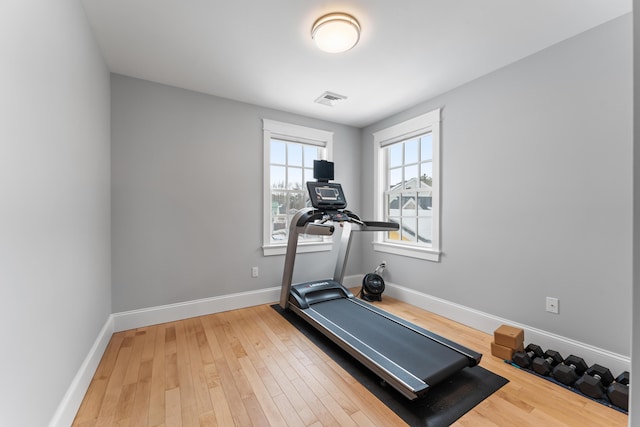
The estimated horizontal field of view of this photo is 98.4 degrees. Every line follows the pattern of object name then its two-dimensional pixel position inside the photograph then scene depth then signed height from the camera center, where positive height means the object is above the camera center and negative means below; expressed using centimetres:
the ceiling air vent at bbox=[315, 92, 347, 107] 323 +135
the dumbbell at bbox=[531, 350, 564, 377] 202 -113
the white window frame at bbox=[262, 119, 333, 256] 359 +79
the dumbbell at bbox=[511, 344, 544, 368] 213 -113
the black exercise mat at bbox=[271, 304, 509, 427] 164 -122
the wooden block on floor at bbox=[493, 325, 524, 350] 225 -104
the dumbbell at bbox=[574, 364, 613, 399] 177 -112
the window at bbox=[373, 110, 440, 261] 328 +35
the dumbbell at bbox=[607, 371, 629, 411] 165 -111
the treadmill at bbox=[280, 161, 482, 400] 189 -107
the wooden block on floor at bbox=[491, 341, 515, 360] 223 -115
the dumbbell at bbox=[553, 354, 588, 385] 190 -112
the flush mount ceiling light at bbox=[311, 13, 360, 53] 195 +131
